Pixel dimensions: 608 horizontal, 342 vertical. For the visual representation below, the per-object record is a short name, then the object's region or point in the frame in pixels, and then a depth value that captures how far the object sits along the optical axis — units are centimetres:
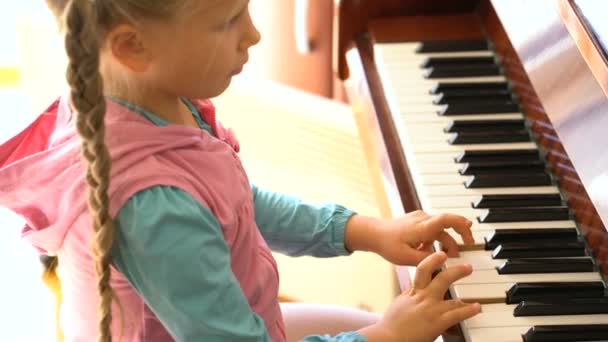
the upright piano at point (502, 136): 186
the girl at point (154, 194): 170
